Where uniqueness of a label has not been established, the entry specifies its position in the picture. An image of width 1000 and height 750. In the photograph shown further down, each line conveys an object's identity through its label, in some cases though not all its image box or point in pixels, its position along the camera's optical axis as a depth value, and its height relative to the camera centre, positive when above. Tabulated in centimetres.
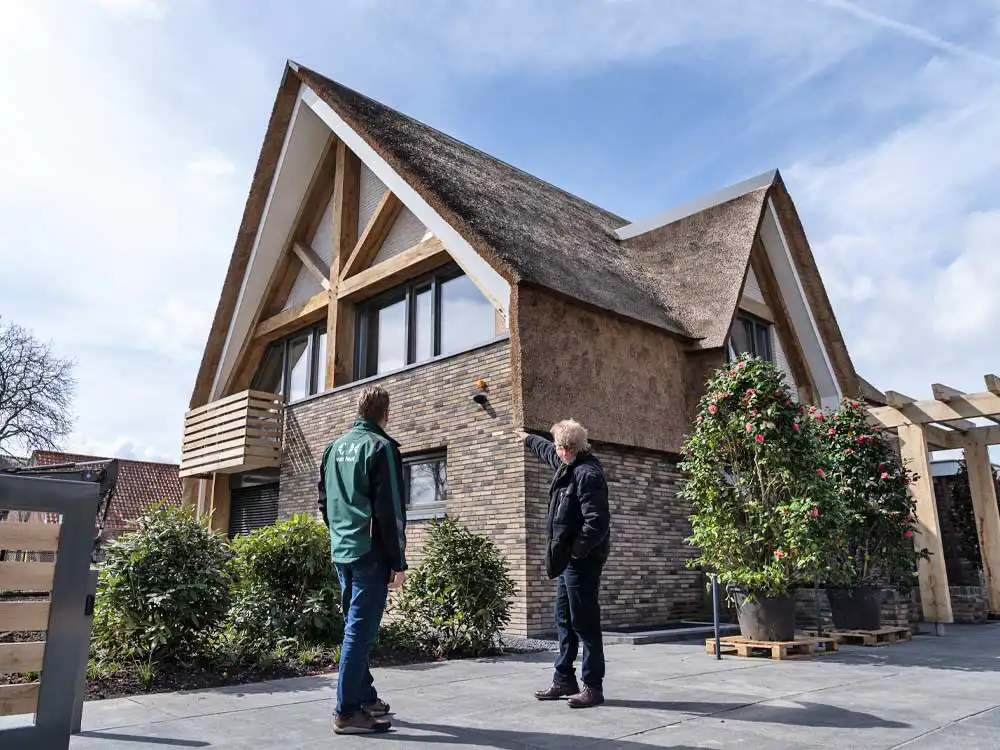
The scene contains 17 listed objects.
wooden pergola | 1045 +154
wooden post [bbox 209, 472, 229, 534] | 1505 +150
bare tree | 2912 +695
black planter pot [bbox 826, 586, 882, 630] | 868 -41
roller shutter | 1435 +131
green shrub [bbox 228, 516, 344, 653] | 682 -12
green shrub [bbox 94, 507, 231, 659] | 581 -13
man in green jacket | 400 +16
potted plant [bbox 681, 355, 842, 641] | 732 +74
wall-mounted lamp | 977 +229
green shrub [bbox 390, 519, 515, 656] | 725 -23
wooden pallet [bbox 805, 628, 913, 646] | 825 -71
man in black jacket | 470 +11
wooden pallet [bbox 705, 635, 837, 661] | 702 -70
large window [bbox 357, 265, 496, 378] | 1085 +383
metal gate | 320 -11
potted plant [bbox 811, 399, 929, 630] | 948 +86
